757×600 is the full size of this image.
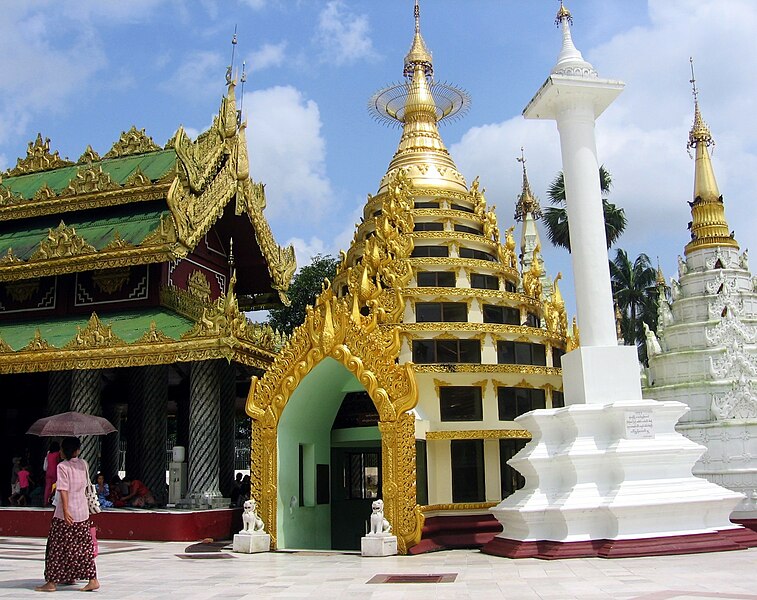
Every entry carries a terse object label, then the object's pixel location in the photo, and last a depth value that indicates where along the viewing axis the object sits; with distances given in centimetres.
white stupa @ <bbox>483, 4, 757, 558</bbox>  1102
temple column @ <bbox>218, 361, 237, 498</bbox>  1872
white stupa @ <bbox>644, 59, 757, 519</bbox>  2195
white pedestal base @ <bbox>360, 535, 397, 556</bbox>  1227
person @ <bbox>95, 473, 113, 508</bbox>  1619
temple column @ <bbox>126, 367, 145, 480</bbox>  1897
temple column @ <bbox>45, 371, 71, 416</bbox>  1869
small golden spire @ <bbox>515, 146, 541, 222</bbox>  3819
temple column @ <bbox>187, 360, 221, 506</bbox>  1603
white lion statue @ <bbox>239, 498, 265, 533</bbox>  1342
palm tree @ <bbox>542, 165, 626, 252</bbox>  3294
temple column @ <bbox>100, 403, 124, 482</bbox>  2122
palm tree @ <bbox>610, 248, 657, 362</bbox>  3475
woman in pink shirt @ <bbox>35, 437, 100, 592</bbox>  874
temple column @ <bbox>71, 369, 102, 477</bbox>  1709
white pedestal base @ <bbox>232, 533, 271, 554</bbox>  1323
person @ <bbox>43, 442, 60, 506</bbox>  1614
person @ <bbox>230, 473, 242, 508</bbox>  1741
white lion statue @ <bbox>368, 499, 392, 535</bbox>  1241
